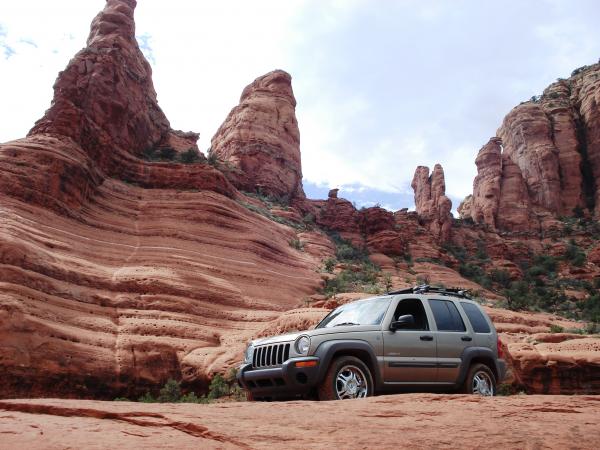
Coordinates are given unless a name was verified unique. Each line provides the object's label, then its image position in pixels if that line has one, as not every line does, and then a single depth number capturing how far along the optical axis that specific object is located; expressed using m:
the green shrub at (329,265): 37.30
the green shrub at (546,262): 60.66
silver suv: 7.47
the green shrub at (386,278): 34.99
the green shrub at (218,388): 13.81
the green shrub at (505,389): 12.40
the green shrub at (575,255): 59.81
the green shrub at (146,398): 14.38
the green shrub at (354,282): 31.62
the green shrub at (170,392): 14.73
